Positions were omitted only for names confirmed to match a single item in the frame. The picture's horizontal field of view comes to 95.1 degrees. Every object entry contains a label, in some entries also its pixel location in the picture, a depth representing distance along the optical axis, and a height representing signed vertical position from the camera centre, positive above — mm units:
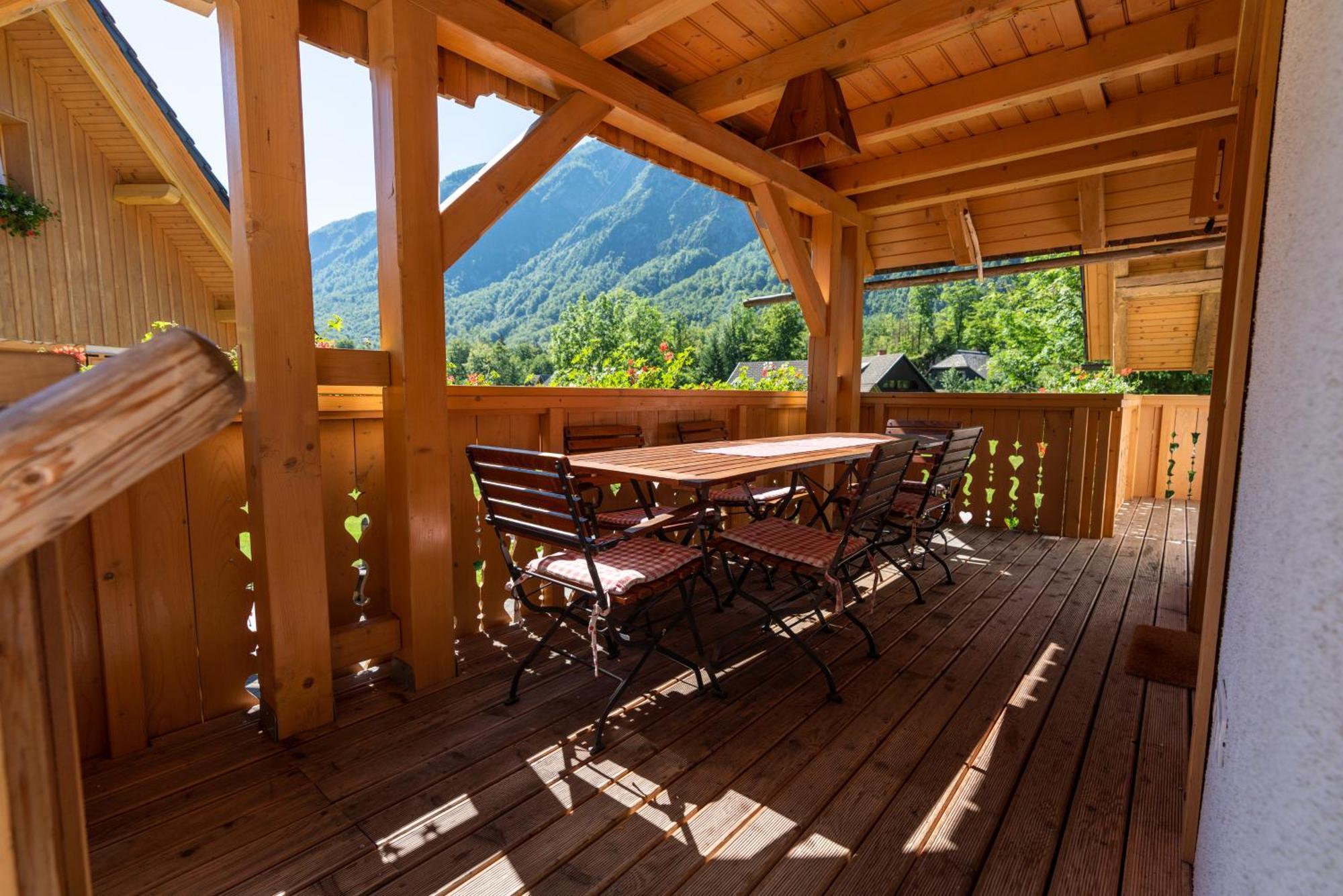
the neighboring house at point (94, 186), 5773 +2020
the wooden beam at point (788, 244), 3992 +895
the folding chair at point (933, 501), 2926 -658
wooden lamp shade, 2738 +1163
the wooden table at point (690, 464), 2045 -326
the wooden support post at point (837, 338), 4617 +329
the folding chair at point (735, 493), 3309 -658
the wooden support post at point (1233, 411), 1338 -66
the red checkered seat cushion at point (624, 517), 2902 -673
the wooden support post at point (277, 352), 1780 +79
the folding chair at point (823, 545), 2172 -629
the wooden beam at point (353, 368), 2006 +35
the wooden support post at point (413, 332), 2055 +166
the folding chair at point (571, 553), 1875 -617
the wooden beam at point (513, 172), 2258 +835
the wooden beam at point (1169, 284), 6457 +1060
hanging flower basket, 5656 +1538
